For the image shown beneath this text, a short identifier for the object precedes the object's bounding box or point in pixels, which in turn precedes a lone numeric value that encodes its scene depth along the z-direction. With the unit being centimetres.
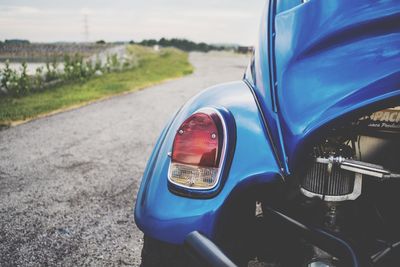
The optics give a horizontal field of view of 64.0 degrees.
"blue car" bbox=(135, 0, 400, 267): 110
